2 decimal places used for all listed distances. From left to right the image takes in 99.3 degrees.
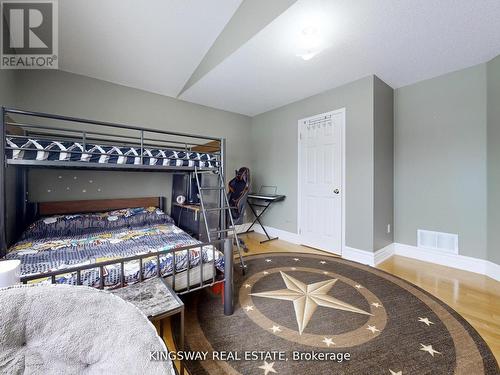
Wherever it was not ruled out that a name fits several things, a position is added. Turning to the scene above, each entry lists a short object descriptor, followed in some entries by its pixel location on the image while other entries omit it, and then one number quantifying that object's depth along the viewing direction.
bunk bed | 1.47
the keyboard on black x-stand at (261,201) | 3.83
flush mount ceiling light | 1.99
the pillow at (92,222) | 2.27
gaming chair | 3.40
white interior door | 3.15
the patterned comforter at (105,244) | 1.49
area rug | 1.27
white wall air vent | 2.67
